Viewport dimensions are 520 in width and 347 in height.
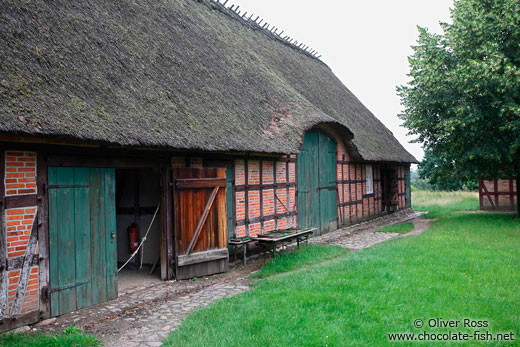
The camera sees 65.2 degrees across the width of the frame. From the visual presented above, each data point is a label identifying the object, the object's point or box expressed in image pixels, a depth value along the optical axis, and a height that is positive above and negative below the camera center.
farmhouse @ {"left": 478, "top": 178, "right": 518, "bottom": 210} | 16.92 -0.79
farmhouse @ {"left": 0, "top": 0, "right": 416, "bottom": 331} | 4.74 +0.53
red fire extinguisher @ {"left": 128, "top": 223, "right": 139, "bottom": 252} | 7.81 -1.01
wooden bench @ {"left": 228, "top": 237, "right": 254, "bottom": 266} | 7.59 -1.16
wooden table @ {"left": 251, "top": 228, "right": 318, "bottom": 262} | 7.85 -1.14
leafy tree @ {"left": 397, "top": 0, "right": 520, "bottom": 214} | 11.08 +2.51
